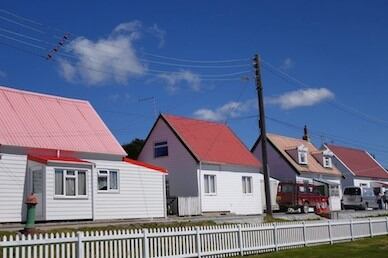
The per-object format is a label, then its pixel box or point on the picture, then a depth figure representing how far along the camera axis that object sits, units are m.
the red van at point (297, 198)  42.84
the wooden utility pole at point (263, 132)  32.47
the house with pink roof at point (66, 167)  24.62
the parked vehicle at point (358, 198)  53.06
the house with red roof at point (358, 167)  63.38
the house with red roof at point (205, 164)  36.88
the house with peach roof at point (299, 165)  52.69
